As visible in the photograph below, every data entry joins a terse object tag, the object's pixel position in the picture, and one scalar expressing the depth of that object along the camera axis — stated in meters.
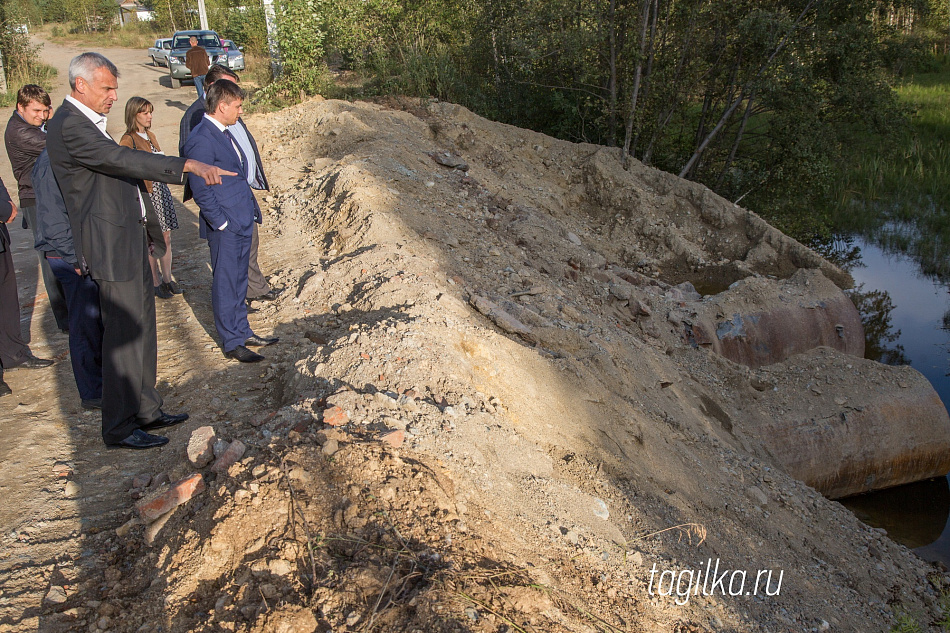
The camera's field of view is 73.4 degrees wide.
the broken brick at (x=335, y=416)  2.90
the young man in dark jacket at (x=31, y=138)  4.65
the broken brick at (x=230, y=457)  2.65
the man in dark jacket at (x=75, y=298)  3.57
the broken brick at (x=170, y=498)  2.55
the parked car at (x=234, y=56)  18.71
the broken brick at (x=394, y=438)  2.74
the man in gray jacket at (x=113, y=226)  2.95
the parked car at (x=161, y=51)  20.77
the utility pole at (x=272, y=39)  11.03
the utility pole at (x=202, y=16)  21.62
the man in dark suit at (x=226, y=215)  3.93
